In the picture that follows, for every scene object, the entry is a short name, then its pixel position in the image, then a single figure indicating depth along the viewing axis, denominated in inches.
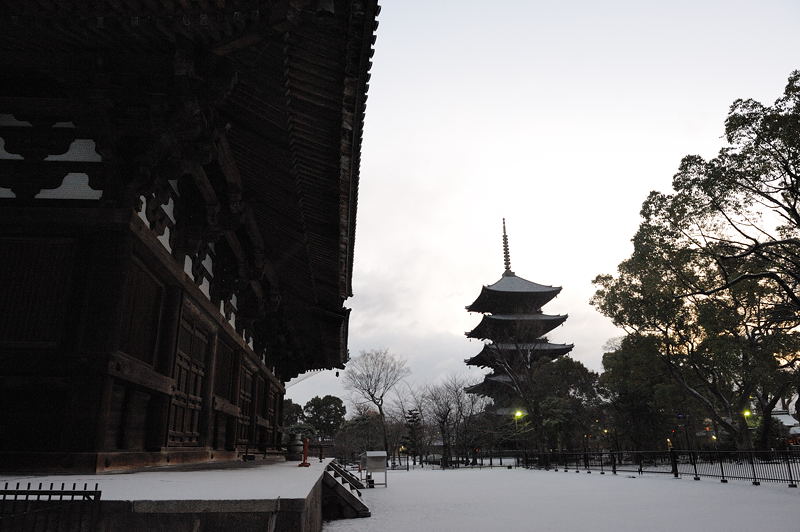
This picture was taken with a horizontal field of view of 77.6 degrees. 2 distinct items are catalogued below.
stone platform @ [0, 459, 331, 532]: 114.6
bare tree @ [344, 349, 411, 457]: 1790.1
